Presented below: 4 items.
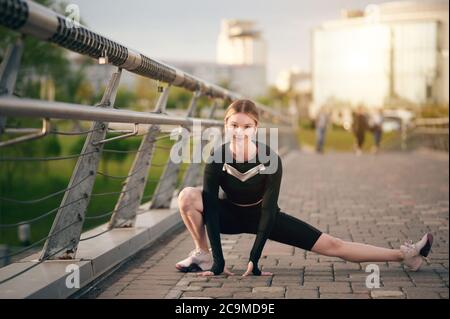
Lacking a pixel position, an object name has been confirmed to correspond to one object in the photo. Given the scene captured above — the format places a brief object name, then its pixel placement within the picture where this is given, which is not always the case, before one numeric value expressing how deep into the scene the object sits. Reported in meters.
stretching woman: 5.86
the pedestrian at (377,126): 33.46
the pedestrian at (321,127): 34.91
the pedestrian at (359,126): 32.97
